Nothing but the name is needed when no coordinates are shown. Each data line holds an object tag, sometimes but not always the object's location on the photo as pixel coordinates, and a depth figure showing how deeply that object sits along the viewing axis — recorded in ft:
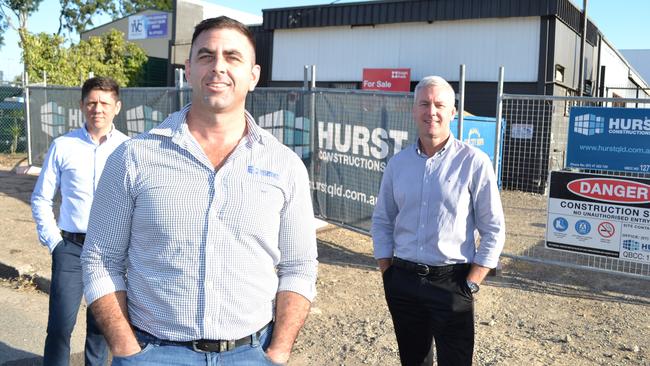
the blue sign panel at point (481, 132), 40.45
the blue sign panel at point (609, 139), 20.81
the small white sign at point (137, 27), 107.76
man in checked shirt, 6.61
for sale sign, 63.82
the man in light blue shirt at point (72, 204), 12.73
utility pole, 56.54
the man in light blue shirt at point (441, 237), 10.81
